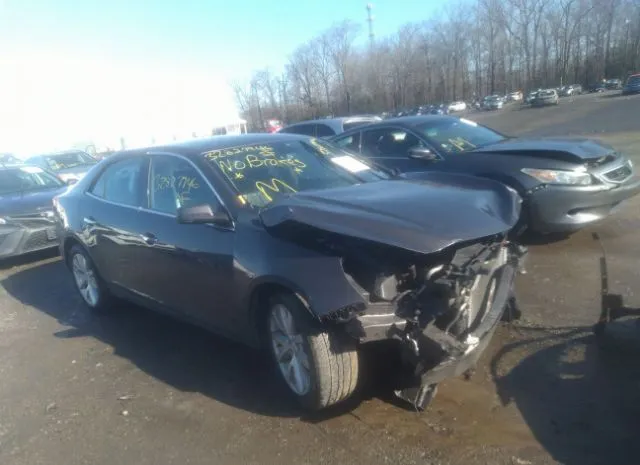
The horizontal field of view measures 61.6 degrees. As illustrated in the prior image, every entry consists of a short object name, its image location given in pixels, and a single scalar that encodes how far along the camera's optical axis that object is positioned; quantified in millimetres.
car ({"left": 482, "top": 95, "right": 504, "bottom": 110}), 53322
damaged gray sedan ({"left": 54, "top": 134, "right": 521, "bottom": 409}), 2746
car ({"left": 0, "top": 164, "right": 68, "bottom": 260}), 7375
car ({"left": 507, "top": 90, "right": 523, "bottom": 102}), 66100
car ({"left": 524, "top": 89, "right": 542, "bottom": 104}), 45531
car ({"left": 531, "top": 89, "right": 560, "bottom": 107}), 43425
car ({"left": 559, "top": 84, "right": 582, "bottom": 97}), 62250
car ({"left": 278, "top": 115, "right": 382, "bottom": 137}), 11031
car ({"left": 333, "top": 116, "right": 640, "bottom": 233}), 5398
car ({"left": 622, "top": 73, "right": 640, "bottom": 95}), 42125
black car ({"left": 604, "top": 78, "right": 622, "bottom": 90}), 59266
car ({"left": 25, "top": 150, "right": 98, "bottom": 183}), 12938
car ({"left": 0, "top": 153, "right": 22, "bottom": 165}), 24188
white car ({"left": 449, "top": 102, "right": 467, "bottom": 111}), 62816
